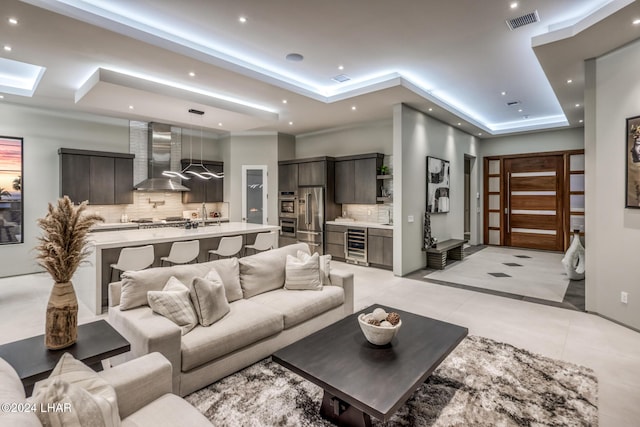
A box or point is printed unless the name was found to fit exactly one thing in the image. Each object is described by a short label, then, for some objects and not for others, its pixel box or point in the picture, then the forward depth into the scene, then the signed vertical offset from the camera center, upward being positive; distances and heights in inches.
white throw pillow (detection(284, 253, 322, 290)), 139.2 -27.8
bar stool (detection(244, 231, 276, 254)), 218.5 -21.1
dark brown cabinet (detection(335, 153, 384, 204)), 275.9 +27.4
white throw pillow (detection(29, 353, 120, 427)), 42.9 -26.4
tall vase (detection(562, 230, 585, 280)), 219.9 -35.0
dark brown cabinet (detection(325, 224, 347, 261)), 287.7 -26.9
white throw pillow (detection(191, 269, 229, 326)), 103.1 -28.7
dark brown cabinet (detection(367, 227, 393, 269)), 254.4 -29.7
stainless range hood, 288.8 +47.9
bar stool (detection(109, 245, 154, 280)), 158.1 -23.4
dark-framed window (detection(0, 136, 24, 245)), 234.2 +14.5
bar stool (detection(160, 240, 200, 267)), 177.2 -22.6
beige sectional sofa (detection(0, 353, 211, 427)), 59.3 -36.1
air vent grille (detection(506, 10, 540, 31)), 137.5 +81.0
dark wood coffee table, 70.9 -38.4
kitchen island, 162.9 -19.8
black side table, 66.9 -31.7
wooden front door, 327.9 +7.8
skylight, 199.0 +86.8
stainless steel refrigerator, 298.7 -6.4
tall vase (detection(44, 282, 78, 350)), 75.4 -24.4
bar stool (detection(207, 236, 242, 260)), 199.2 -22.1
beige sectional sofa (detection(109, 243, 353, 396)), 90.6 -35.0
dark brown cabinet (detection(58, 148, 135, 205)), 251.0 +28.0
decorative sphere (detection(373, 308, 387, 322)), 94.4 -30.4
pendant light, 320.1 +43.4
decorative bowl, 88.4 -33.2
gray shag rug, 84.3 -52.9
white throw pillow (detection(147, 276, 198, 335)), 98.0 -29.0
